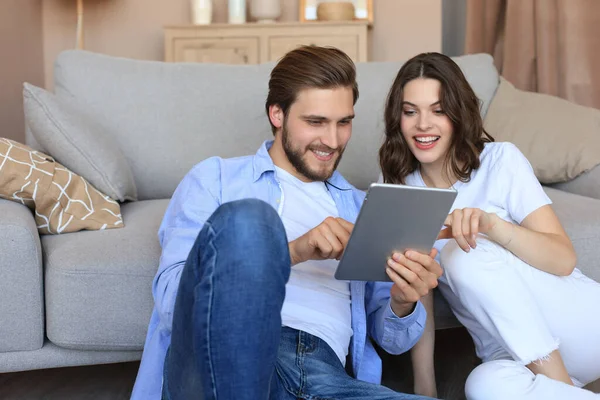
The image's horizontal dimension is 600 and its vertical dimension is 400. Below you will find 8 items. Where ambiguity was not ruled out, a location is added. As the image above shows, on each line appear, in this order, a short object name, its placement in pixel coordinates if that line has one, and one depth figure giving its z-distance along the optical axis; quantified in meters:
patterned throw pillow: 1.76
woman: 1.36
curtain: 3.04
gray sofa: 1.62
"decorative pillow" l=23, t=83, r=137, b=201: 1.96
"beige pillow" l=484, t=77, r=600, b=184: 2.18
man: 0.94
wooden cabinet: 4.16
